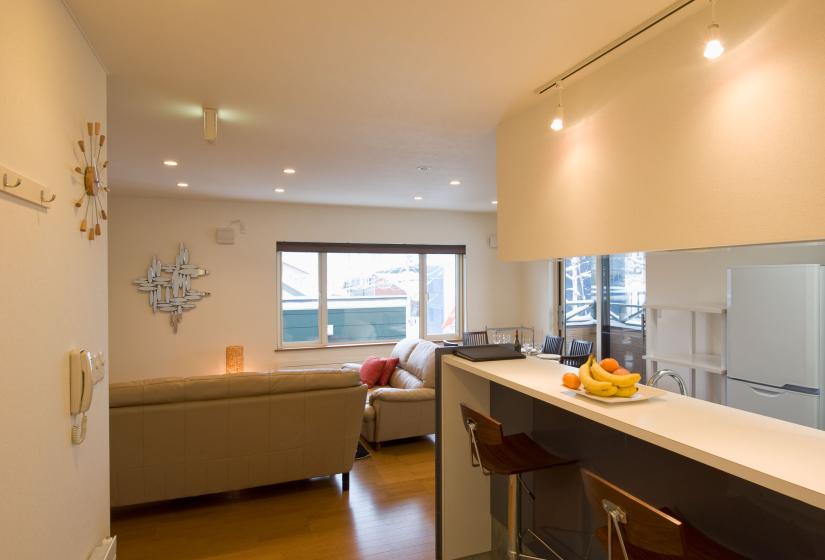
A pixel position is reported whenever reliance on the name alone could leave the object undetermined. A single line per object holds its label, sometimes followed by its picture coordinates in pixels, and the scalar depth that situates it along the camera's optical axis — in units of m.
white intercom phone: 1.72
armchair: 4.36
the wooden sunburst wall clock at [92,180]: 1.92
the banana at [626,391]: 1.75
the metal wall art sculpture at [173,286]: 5.66
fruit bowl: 1.72
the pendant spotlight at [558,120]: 2.24
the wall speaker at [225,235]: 5.93
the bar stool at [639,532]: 1.21
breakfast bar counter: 1.21
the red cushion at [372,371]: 5.28
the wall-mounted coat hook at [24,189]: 1.21
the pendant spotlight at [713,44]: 1.48
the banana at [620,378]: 1.74
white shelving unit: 3.97
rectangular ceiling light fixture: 2.73
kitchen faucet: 1.92
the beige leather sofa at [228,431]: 3.00
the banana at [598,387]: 1.74
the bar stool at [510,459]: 2.05
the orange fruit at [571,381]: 1.89
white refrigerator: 3.13
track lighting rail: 1.72
